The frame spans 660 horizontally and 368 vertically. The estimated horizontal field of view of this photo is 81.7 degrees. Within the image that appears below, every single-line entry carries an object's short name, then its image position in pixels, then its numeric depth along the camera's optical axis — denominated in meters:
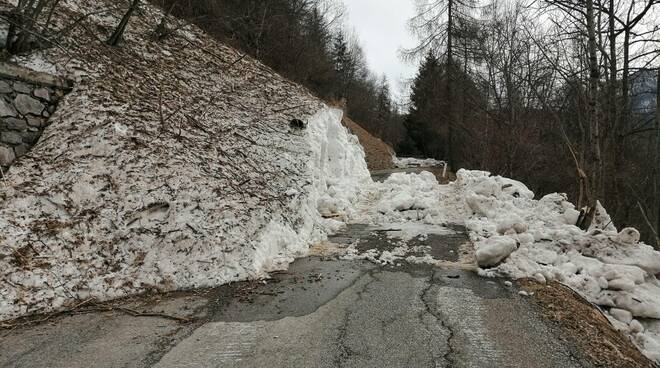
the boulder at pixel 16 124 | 5.21
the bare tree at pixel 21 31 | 5.87
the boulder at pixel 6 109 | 5.22
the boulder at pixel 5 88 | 5.27
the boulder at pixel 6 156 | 4.92
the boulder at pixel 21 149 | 5.15
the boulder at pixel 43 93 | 5.64
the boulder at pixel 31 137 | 5.33
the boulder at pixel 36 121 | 5.45
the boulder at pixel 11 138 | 5.09
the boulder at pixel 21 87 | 5.44
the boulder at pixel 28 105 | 5.40
